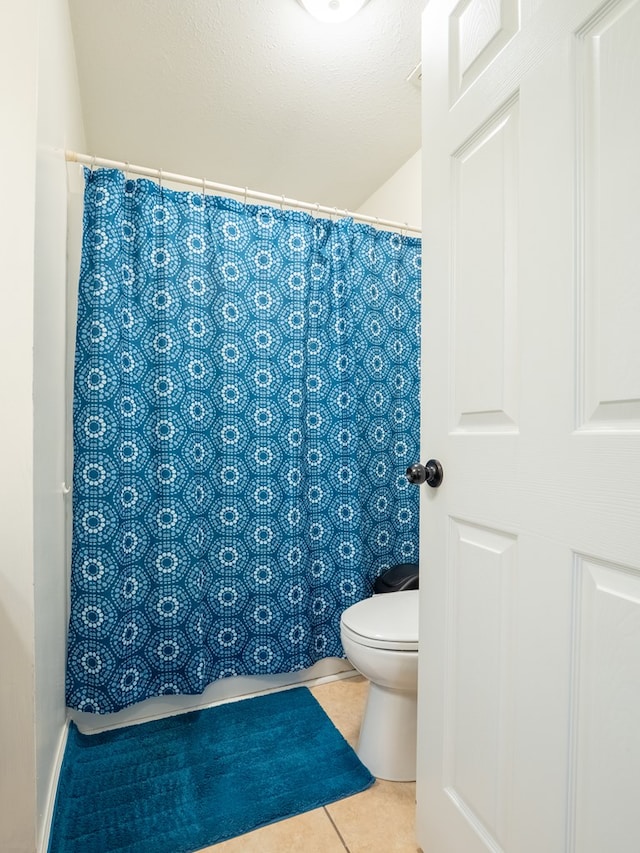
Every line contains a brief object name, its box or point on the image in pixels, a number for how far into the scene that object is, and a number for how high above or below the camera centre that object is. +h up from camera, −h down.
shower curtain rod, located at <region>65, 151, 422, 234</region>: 1.56 +0.86
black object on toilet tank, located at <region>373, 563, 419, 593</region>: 1.88 -0.62
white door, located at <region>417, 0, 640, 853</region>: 0.63 +0.00
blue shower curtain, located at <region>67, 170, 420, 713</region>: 1.53 -0.04
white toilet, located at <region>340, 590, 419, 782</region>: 1.32 -0.75
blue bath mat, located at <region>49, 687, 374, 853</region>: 1.17 -1.02
